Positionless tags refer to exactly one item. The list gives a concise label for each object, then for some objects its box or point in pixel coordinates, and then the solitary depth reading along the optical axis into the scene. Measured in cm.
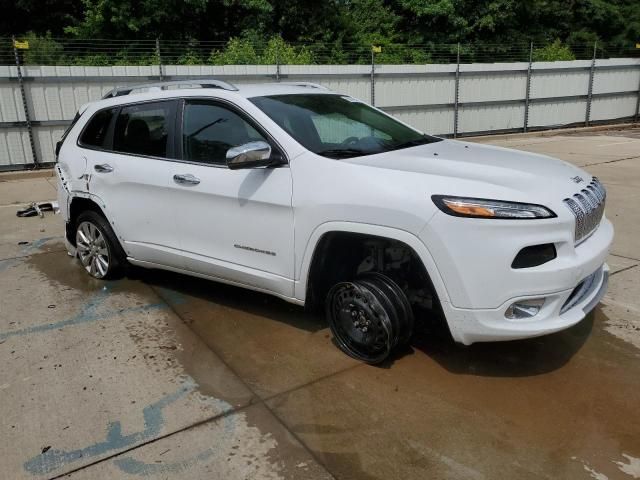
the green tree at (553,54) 2278
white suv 303
